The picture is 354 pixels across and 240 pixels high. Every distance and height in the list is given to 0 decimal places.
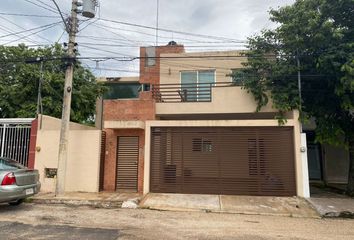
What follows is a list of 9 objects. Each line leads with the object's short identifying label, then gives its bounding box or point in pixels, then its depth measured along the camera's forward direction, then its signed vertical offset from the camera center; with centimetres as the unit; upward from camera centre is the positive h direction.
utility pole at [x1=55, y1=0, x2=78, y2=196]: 1204 +197
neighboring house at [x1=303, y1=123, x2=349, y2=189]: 1706 +8
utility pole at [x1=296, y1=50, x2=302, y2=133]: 1261 +346
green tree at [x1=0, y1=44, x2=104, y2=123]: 1928 +470
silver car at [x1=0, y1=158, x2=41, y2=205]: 897 -54
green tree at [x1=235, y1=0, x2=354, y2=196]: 1176 +385
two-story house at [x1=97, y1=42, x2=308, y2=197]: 1246 +50
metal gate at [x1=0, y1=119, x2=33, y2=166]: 1383 +102
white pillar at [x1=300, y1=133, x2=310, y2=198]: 1201 -6
